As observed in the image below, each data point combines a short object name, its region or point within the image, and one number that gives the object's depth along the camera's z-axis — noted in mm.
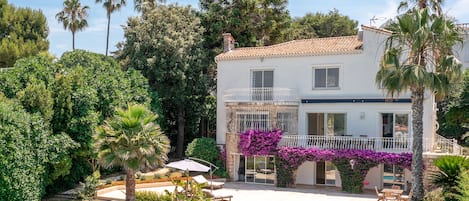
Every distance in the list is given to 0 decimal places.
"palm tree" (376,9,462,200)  23156
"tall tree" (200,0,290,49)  39906
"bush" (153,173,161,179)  32713
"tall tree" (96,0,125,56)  59719
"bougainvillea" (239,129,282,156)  31531
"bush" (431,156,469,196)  21781
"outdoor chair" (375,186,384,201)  24061
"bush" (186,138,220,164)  34281
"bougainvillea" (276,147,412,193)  28406
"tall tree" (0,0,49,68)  49906
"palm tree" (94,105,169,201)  23203
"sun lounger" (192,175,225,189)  26991
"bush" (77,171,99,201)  26453
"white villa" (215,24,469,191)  30094
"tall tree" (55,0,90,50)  61750
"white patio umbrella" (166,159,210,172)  25422
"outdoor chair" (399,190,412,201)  23719
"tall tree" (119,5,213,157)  37312
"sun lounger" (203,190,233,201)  24453
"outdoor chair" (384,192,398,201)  23891
